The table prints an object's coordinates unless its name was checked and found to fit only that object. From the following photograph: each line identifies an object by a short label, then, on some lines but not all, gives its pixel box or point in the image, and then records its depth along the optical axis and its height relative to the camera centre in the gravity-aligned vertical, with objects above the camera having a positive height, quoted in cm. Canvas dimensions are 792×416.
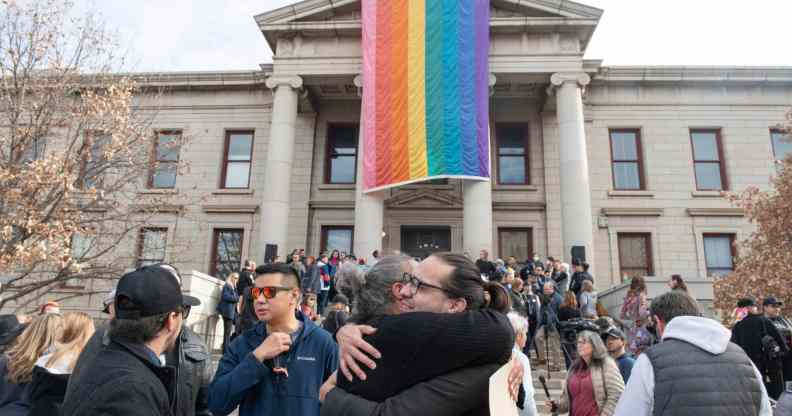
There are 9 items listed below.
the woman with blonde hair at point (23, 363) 372 -68
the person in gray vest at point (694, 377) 296 -52
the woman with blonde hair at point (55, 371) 336 -67
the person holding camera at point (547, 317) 1201 -77
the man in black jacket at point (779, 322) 805 -49
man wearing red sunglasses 317 -55
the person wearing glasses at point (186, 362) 265 -52
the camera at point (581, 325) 519 -41
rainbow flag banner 1750 +639
